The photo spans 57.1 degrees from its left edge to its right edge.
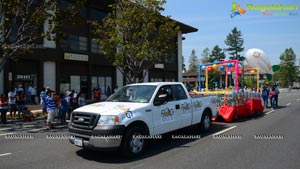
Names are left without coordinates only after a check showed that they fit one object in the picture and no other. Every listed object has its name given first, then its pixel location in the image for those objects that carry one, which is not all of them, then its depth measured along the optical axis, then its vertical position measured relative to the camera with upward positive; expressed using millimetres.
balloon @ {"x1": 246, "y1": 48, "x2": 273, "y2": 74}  26547 +2207
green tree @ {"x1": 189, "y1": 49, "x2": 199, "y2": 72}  134900 +10768
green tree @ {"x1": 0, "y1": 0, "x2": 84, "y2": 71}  13959 +3527
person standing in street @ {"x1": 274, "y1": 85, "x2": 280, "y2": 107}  18197 -707
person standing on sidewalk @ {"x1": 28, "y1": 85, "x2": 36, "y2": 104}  21812 -623
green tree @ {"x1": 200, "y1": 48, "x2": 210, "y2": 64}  128225 +13387
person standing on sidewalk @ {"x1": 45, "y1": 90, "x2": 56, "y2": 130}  10860 -911
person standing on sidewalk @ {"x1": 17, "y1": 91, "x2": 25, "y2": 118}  14582 -865
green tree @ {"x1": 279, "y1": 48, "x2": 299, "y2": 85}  101125 +6505
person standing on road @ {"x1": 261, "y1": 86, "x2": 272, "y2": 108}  18469 -744
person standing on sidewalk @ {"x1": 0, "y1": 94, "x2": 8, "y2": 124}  12945 -1018
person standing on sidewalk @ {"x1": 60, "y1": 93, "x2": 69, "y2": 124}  12703 -934
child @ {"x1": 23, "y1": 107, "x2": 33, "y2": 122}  14305 -1598
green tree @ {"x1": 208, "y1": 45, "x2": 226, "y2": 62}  106750 +11136
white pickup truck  6008 -796
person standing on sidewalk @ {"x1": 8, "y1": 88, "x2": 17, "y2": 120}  14734 -838
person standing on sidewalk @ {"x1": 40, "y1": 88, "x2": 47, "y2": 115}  15555 -906
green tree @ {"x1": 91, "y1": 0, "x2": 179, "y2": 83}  18594 +3452
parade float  12207 -977
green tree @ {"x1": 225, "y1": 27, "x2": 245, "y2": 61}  97875 +14421
